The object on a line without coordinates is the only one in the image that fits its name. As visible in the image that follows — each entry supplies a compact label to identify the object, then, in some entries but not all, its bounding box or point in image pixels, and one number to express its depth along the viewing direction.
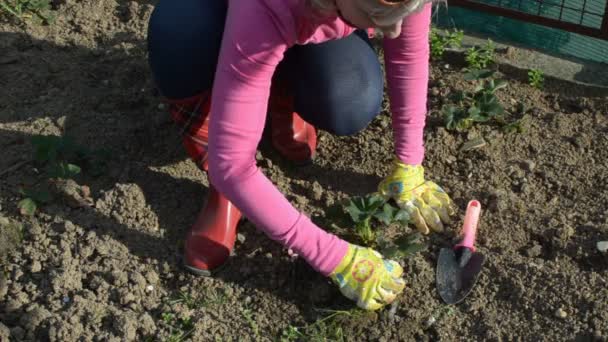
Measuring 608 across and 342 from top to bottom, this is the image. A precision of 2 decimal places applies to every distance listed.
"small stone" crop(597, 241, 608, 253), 2.31
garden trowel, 2.27
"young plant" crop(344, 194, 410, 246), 2.28
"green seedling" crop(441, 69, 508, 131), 2.73
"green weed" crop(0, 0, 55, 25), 3.18
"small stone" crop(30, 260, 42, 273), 2.32
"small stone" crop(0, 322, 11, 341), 2.15
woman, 1.96
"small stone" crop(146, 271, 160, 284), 2.32
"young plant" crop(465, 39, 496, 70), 2.99
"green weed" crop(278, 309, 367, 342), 2.18
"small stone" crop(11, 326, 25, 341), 2.17
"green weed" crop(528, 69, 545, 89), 2.93
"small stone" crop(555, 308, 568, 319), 2.19
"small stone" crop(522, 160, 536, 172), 2.66
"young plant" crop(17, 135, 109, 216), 2.45
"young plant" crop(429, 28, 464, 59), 3.04
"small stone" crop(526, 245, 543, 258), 2.37
